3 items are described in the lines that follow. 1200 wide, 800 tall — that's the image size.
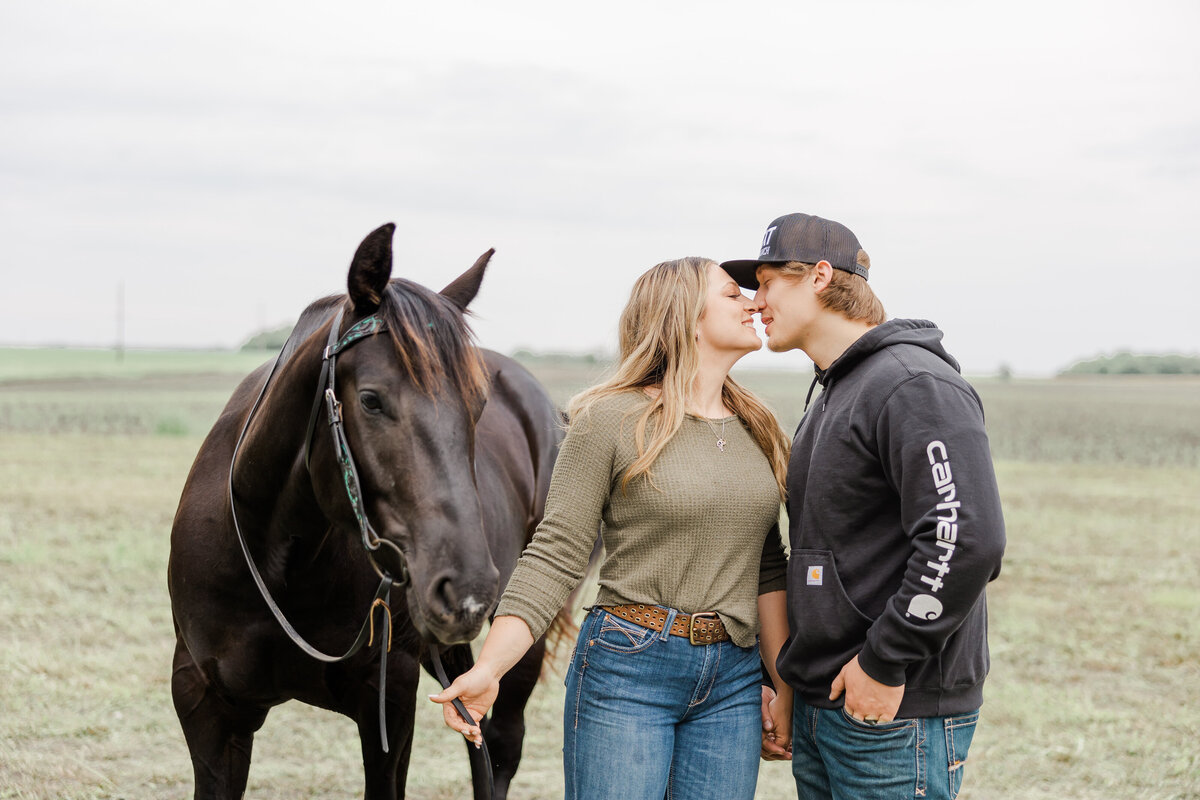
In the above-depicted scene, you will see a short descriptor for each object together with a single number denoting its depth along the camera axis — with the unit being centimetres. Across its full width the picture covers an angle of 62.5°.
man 190
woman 217
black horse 206
